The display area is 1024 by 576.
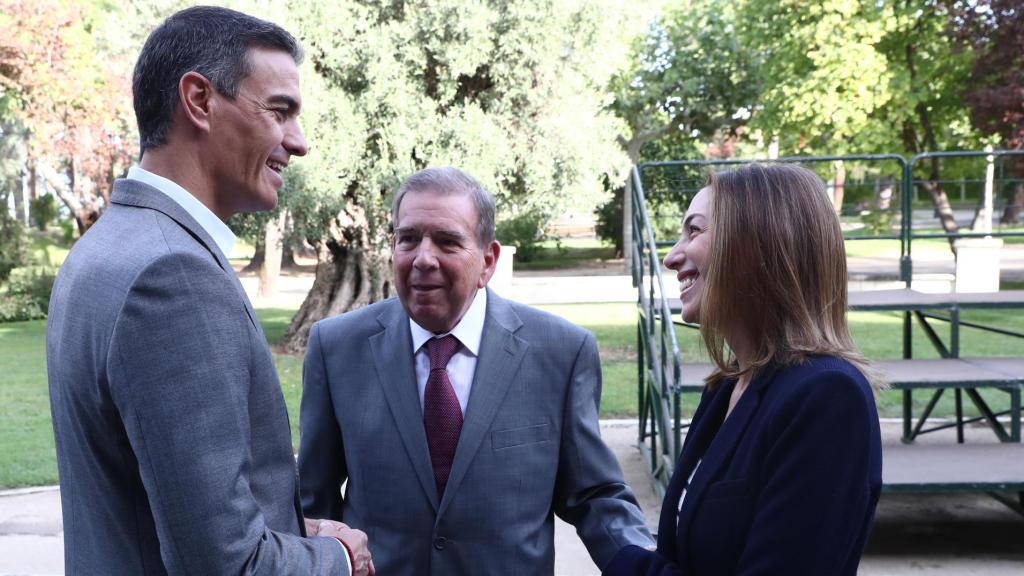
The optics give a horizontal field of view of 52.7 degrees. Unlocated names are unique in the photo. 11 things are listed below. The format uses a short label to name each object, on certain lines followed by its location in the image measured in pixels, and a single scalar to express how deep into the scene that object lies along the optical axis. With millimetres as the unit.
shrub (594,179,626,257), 35781
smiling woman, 1905
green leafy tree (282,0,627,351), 13375
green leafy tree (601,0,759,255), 31064
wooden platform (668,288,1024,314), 7934
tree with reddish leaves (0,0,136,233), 19031
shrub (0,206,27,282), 23625
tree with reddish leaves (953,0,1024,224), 21312
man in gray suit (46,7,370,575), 1730
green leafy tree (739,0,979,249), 22109
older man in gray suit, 2871
